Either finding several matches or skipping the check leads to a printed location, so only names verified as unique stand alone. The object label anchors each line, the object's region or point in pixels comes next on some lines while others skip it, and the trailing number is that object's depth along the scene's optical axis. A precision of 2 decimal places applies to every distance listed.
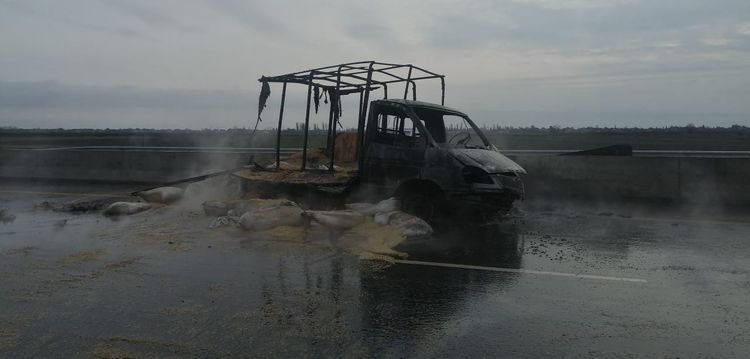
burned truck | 8.38
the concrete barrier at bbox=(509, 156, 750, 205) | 11.38
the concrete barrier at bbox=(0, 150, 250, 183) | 15.68
